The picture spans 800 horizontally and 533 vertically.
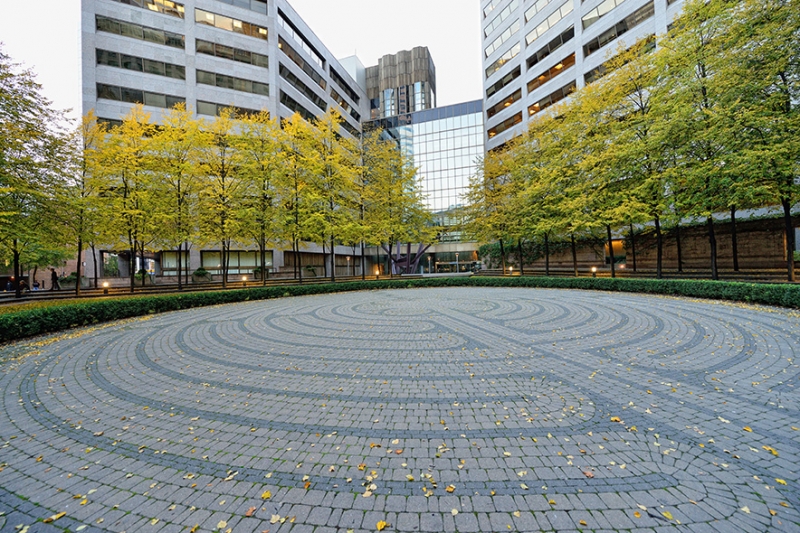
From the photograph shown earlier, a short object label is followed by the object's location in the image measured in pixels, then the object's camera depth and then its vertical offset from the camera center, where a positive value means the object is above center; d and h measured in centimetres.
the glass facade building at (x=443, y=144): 5681 +2346
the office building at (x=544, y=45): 2952 +2536
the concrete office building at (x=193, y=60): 2939 +2247
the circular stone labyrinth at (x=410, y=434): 282 -225
